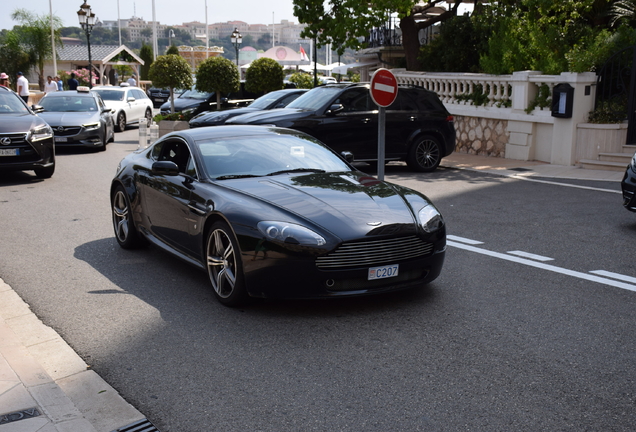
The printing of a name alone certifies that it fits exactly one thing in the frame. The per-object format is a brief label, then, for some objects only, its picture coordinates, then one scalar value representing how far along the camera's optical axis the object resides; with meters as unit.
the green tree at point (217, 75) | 25.59
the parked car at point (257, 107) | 17.08
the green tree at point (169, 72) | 25.83
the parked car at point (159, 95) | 43.09
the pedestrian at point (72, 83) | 32.50
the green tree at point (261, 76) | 28.02
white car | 26.14
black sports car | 5.59
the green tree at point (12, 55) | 51.06
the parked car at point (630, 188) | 9.05
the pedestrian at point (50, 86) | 30.74
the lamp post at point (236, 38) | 48.78
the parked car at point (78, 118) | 19.05
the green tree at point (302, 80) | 38.35
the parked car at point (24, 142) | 13.25
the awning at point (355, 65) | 38.56
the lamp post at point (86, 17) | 37.06
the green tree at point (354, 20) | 22.91
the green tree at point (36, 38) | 52.81
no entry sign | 10.38
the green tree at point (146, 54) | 82.79
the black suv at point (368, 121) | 14.81
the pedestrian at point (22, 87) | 27.94
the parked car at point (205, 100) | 26.59
